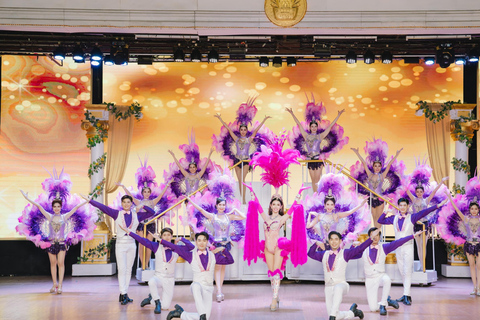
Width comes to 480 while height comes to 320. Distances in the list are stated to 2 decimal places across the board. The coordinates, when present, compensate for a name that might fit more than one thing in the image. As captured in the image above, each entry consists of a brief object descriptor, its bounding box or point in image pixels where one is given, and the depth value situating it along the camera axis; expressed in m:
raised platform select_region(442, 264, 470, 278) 10.15
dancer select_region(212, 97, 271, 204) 9.65
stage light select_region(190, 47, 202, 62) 9.08
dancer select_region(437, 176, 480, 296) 8.33
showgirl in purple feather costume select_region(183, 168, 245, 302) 7.71
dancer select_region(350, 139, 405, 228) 9.35
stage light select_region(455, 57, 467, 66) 9.30
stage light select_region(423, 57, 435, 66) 9.74
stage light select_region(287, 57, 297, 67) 10.39
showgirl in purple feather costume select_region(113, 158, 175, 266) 9.23
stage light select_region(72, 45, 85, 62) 8.88
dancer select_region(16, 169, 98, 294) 8.42
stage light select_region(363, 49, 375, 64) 9.20
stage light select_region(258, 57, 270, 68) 10.19
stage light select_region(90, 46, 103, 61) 8.95
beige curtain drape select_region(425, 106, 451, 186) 10.99
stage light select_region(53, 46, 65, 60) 8.99
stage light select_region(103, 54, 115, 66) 9.05
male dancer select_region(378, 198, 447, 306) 7.35
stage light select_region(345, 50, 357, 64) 9.25
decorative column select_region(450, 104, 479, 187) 10.69
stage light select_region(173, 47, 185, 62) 9.17
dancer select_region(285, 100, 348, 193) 9.49
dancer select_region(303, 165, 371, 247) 8.04
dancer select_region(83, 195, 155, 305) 7.41
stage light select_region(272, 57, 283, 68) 10.27
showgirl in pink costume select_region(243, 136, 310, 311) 7.06
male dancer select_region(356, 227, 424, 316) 6.77
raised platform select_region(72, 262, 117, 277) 10.33
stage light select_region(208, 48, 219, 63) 9.23
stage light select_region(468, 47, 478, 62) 8.78
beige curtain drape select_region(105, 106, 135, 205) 11.20
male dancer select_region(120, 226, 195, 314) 6.82
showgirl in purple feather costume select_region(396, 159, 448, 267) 9.27
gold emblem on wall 7.61
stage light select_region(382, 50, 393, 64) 9.31
